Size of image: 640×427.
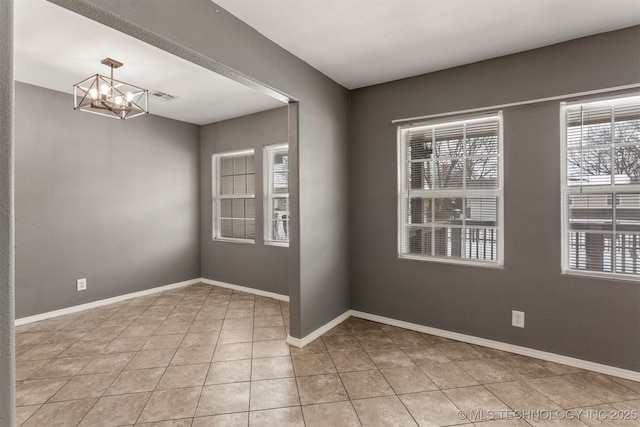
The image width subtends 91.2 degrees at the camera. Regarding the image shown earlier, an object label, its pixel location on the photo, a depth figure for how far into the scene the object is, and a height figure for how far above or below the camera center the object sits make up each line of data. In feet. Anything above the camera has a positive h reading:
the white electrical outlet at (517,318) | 8.86 -3.19
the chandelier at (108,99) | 8.53 +3.13
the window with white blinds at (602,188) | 7.74 +0.46
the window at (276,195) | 14.16 +0.58
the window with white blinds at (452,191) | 9.42 +0.51
